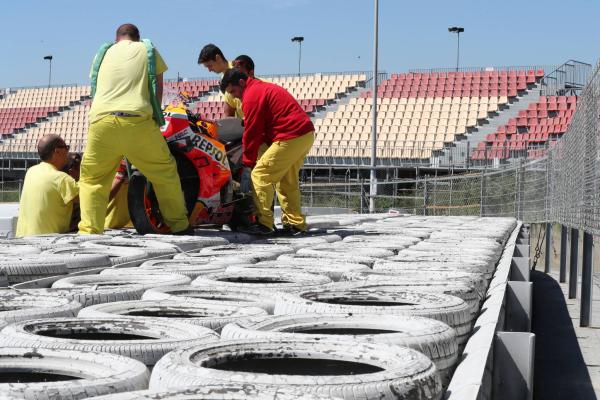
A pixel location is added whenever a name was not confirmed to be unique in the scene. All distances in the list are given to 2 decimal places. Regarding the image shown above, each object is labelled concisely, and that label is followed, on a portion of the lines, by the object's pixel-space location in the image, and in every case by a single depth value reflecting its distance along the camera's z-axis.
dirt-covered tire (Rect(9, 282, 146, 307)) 3.20
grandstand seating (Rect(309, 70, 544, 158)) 35.75
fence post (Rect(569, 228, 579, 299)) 9.90
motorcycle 7.20
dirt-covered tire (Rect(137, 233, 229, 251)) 5.94
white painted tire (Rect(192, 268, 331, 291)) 3.58
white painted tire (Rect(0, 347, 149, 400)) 1.77
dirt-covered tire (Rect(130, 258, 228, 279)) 4.21
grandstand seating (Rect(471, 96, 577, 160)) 33.88
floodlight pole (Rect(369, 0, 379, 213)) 28.35
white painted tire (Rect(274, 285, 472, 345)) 2.83
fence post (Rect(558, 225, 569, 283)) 11.68
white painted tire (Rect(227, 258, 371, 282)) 4.17
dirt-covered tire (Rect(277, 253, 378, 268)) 4.78
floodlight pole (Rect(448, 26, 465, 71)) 66.38
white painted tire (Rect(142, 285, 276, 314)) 3.11
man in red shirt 7.64
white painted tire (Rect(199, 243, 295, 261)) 5.31
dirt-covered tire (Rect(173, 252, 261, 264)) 4.87
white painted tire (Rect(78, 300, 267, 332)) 2.78
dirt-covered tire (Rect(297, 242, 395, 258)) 5.25
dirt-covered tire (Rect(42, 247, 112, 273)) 4.38
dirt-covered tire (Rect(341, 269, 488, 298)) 3.69
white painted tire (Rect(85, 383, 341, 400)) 1.60
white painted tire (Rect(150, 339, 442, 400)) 1.75
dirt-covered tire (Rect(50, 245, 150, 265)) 4.83
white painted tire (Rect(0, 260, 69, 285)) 4.01
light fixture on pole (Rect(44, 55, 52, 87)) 80.56
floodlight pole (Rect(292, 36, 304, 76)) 73.12
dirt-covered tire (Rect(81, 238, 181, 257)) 5.39
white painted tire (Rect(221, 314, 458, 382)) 2.30
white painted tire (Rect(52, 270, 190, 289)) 3.61
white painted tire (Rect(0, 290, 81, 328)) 2.70
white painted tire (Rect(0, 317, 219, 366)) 2.18
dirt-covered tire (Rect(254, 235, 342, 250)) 6.47
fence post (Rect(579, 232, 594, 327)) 8.22
